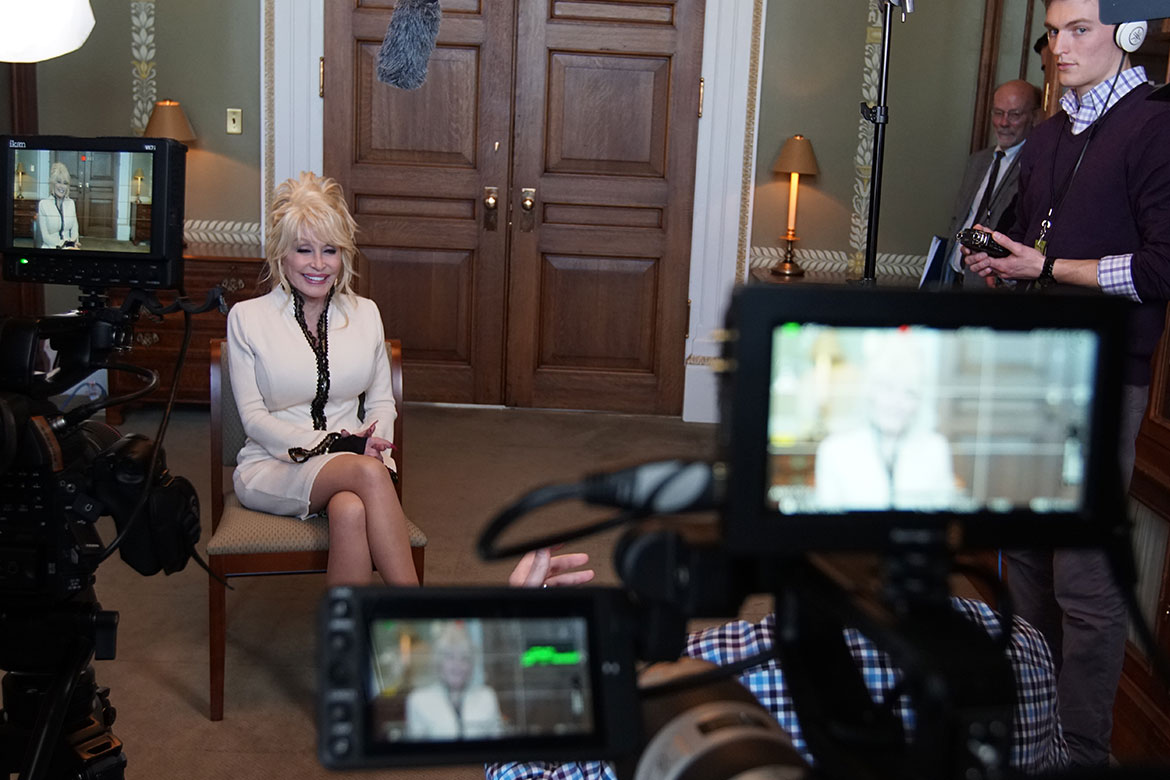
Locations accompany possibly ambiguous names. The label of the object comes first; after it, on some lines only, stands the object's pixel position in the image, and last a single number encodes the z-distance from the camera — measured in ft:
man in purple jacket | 7.03
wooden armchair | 8.48
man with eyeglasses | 12.03
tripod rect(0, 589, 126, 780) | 5.27
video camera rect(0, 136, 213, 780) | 4.98
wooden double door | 16.92
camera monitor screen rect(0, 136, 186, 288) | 5.57
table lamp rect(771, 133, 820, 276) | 16.52
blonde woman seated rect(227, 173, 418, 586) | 8.72
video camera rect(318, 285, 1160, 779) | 2.03
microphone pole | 10.25
